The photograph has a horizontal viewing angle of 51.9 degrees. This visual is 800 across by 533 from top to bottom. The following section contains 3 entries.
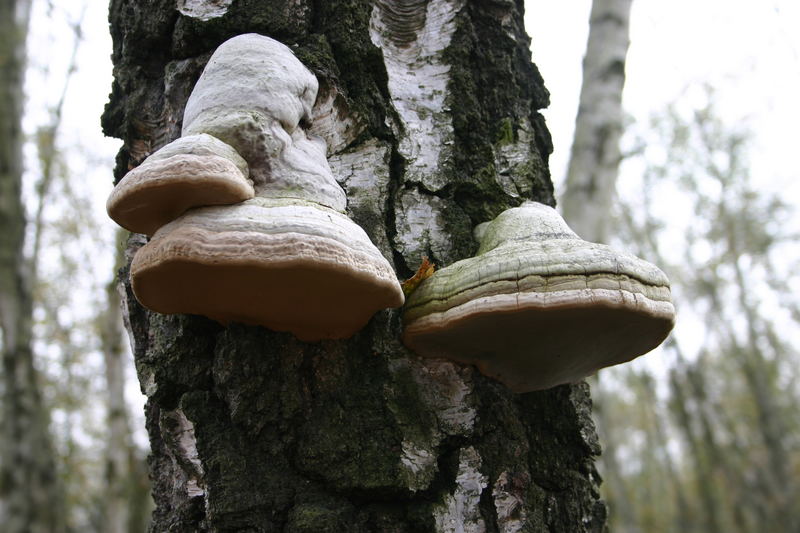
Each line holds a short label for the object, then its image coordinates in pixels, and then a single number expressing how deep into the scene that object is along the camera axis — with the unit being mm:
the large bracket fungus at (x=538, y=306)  561
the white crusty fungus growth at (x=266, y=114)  598
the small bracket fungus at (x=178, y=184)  514
